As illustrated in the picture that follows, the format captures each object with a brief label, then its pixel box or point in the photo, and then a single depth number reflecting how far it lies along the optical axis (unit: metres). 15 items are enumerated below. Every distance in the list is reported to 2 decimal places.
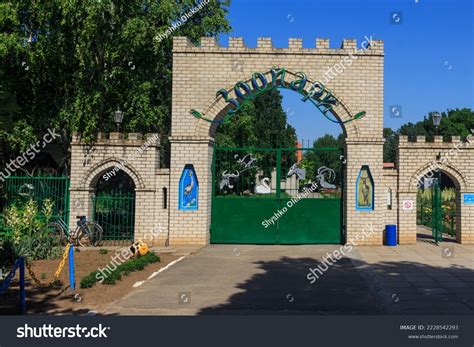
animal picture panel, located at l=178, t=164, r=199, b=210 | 14.66
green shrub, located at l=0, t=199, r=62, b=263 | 11.71
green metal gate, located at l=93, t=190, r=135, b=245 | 15.26
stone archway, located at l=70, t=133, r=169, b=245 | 14.73
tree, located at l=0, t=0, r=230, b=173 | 15.99
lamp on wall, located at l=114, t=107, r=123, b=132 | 14.97
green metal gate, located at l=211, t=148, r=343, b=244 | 14.91
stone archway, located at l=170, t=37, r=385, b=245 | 14.62
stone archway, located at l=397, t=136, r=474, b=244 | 14.87
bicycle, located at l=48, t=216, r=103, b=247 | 14.36
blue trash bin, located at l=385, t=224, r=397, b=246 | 14.48
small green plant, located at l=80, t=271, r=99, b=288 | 8.91
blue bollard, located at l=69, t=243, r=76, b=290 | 8.59
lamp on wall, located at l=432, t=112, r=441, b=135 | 14.93
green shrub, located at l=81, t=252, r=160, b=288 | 9.05
